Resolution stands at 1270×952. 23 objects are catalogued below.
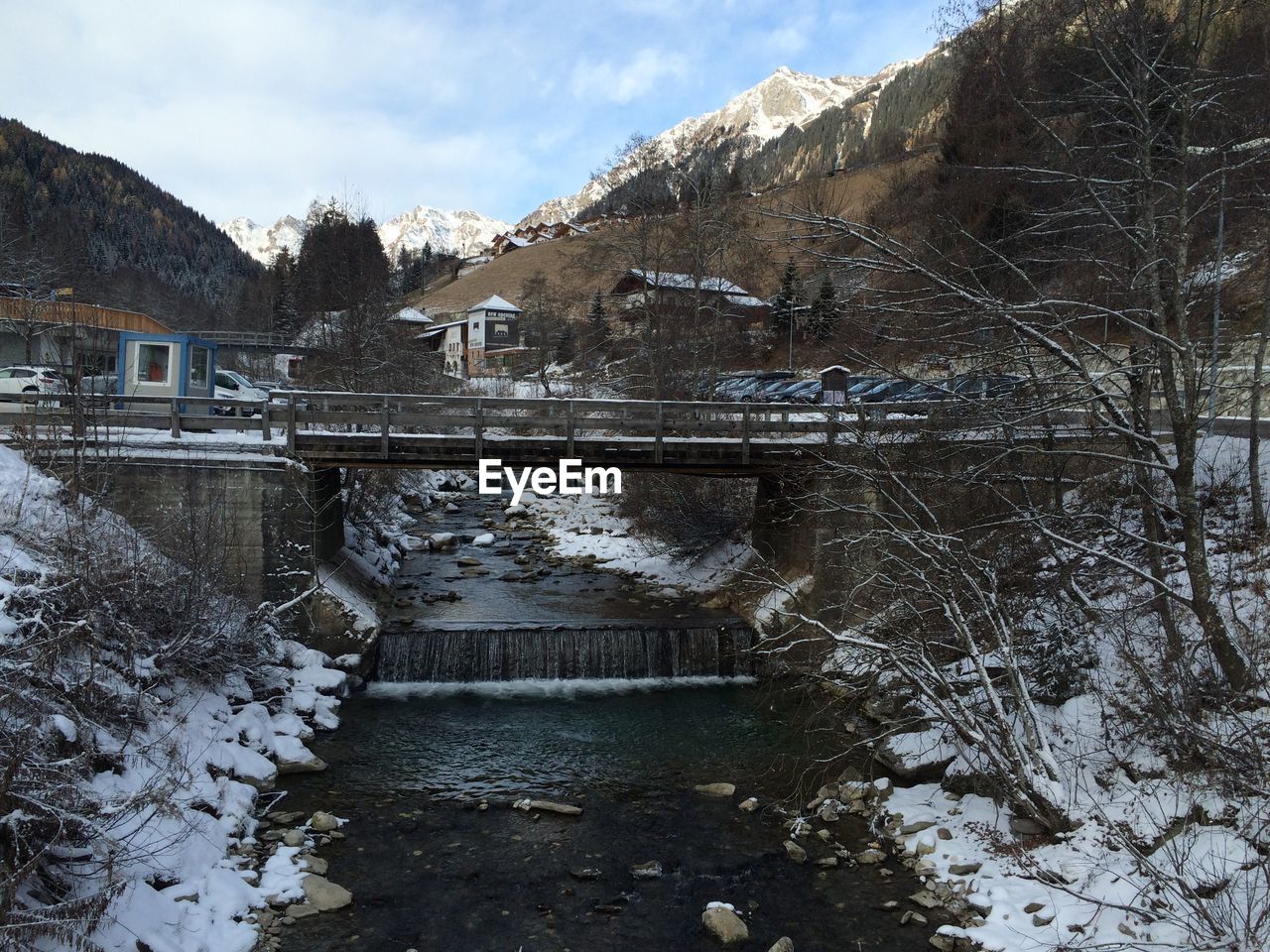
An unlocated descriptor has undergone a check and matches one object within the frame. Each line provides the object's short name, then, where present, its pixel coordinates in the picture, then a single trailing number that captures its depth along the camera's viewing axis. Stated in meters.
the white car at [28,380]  25.73
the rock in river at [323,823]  10.15
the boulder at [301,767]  11.76
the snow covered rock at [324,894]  8.60
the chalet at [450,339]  78.61
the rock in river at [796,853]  9.75
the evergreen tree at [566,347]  52.01
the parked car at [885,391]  28.70
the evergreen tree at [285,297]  75.25
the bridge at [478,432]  15.91
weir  15.80
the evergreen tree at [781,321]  34.44
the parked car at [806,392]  31.88
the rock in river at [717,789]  11.37
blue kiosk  20.67
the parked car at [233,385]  30.44
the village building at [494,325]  75.50
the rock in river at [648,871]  9.37
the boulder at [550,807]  10.72
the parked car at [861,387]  30.74
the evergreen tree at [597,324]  34.03
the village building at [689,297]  27.23
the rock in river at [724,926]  8.27
